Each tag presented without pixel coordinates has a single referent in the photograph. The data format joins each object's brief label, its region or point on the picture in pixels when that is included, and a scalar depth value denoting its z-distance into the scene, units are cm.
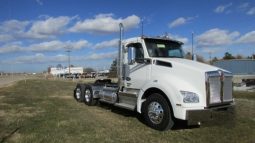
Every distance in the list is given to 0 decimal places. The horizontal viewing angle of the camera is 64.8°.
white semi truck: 523
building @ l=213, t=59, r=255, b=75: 4741
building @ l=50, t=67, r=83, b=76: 9839
